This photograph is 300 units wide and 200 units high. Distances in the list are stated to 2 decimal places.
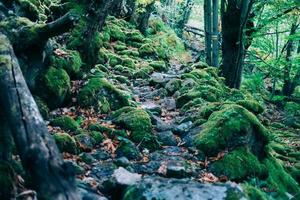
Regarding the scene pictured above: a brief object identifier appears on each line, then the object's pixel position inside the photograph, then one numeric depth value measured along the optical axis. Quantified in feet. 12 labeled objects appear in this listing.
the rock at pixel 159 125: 23.51
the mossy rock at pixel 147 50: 50.08
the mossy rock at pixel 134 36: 53.84
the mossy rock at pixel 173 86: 33.99
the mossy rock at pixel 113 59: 39.22
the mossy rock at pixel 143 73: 39.34
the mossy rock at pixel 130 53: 45.97
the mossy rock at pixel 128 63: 41.53
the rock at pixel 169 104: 29.71
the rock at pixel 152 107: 27.73
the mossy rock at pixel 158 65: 45.42
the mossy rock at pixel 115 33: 49.34
